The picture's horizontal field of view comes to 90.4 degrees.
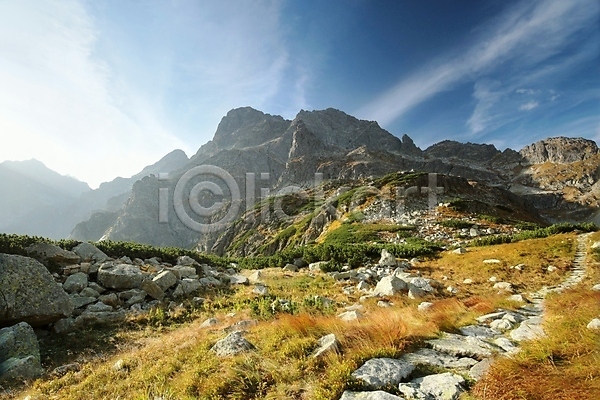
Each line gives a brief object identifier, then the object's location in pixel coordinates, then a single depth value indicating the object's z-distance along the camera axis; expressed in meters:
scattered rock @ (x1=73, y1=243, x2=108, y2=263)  18.09
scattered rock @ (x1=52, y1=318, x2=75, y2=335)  10.98
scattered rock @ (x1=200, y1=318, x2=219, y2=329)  10.20
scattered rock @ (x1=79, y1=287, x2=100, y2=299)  14.00
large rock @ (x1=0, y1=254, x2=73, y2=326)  10.10
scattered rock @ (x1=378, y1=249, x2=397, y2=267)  22.05
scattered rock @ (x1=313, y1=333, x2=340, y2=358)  5.67
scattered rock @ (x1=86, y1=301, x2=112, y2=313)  12.92
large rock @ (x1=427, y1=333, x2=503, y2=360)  5.59
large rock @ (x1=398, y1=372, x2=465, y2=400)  4.18
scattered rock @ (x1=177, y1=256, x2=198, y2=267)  23.00
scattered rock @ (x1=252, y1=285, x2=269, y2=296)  15.27
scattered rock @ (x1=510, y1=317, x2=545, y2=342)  6.31
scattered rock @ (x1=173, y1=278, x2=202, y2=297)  15.71
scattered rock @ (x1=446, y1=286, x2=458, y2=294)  14.48
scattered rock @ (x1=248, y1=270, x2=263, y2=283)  20.17
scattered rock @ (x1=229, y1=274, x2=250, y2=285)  19.17
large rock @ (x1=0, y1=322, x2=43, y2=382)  7.59
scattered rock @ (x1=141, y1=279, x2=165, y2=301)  15.02
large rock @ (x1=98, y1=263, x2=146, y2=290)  15.20
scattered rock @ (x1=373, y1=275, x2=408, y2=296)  13.71
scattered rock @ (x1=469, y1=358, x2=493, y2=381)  4.63
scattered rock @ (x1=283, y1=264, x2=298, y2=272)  24.74
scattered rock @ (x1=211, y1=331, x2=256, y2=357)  6.48
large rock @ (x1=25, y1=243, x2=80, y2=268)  15.98
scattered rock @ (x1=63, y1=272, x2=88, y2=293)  14.12
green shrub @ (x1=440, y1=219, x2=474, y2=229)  36.25
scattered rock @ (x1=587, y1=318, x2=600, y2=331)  5.66
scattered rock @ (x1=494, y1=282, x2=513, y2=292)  14.31
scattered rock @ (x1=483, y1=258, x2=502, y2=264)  19.48
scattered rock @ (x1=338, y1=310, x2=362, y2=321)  8.52
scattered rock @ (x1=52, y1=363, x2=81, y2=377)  7.56
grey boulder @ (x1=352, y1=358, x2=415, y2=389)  4.61
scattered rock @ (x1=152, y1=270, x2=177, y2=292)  15.63
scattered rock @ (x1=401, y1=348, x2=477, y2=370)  5.23
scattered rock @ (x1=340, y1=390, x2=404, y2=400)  4.10
